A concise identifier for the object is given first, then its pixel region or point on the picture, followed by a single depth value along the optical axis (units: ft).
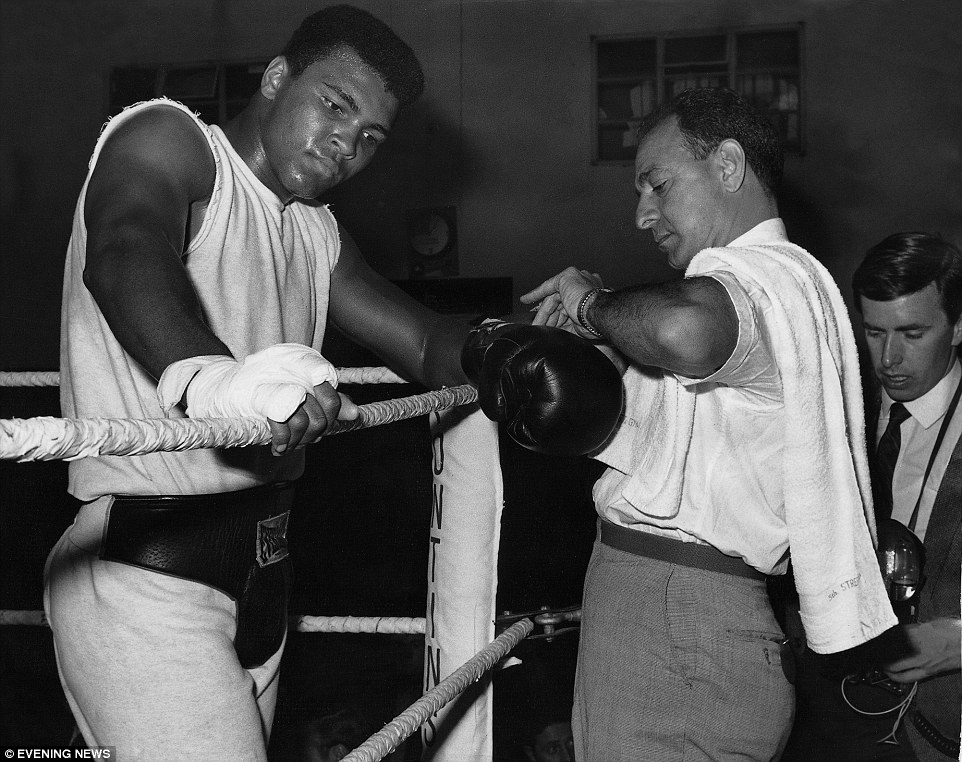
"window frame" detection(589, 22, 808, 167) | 14.89
